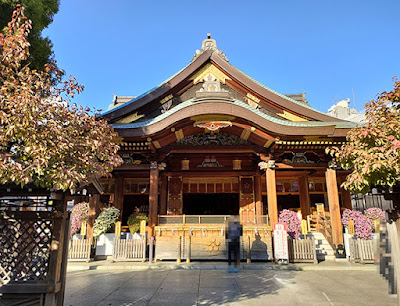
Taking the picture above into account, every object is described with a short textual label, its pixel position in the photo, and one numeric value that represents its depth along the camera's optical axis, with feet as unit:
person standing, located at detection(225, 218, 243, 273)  26.12
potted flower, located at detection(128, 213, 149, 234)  37.88
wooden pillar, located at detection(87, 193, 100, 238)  39.88
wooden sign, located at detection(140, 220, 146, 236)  34.73
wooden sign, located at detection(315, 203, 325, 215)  44.11
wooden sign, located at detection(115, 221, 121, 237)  34.61
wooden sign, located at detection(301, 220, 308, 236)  35.02
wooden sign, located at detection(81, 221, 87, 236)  37.11
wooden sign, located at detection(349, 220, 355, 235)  35.01
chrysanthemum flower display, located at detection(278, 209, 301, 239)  35.19
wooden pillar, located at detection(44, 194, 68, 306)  12.86
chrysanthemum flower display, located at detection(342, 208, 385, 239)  33.60
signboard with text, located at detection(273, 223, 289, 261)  31.53
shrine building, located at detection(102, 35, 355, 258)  35.63
